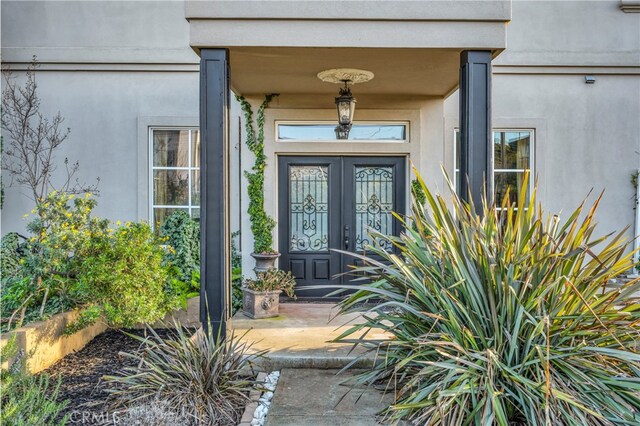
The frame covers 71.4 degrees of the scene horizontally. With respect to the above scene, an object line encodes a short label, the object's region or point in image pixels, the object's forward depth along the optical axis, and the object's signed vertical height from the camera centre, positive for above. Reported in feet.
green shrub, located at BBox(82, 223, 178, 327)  15.43 -2.51
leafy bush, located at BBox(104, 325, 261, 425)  11.40 -4.67
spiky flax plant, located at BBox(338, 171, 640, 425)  9.50 -2.85
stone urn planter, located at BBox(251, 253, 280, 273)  20.53 -2.47
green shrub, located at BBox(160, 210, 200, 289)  20.88 -1.68
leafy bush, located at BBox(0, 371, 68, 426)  9.42 -4.57
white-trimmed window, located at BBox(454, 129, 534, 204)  23.79 +2.70
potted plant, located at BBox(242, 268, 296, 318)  18.94 -3.72
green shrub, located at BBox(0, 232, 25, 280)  16.92 -1.92
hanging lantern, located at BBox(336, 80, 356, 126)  19.25 +4.46
